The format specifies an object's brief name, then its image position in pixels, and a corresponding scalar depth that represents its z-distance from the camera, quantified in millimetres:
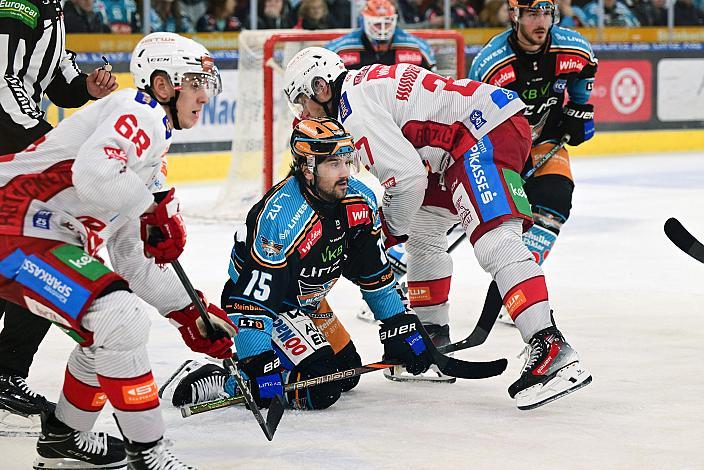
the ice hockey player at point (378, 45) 13602
